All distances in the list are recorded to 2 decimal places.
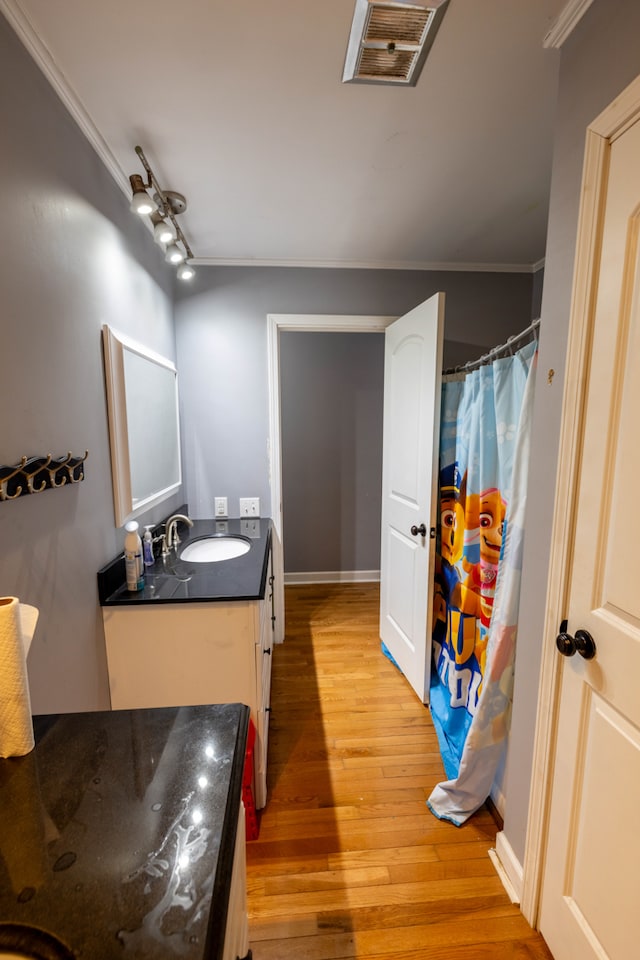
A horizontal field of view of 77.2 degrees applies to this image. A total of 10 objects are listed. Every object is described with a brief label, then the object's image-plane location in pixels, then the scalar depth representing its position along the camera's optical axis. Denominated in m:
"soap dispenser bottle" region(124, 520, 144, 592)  1.46
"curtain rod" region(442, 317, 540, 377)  1.37
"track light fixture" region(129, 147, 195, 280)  1.36
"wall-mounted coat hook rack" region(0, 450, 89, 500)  0.90
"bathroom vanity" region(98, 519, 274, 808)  1.42
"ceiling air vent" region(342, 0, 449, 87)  0.94
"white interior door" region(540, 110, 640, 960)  0.82
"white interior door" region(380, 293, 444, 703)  1.94
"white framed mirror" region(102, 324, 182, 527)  1.49
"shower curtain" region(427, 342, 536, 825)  1.39
